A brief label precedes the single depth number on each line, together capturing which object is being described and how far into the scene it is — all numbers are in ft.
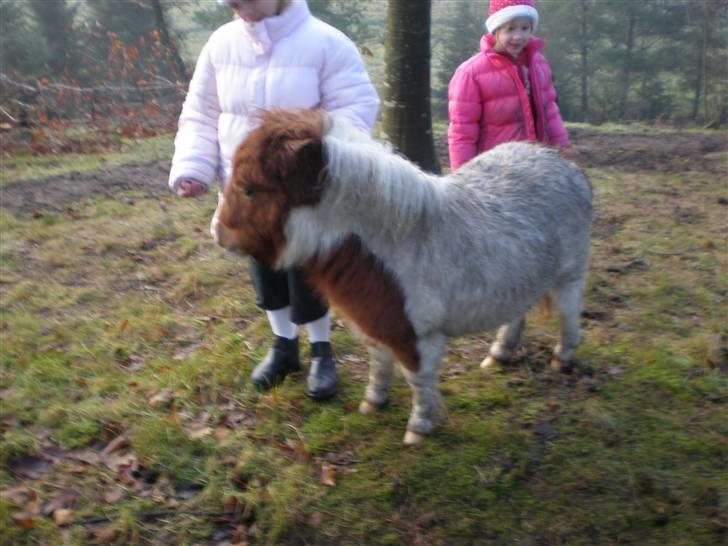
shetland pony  7.34
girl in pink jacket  11.44
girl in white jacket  8.93
